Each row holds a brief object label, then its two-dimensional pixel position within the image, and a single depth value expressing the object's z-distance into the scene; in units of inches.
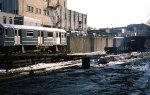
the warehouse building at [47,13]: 2110.0
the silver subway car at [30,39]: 1178.2
